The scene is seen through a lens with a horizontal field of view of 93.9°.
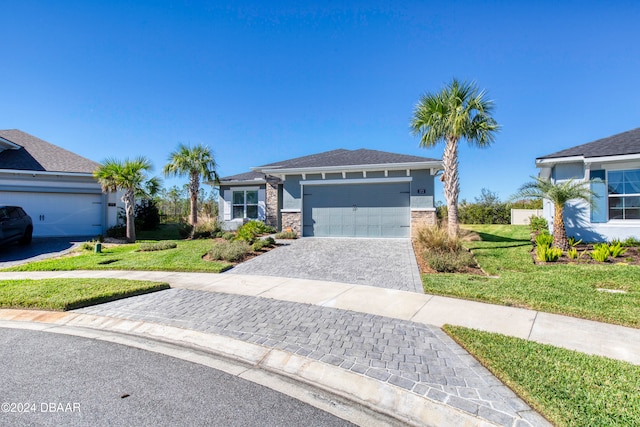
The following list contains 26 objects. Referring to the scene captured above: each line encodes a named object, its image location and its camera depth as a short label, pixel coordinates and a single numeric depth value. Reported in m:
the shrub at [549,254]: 8.91
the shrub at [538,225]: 15.75
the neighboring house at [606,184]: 10.77
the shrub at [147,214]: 19.88
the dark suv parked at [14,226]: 11.97
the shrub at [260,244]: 11.51
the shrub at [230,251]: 10.30
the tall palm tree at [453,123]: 11.95
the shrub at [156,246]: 12.52
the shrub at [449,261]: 8.49
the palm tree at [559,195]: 9.80
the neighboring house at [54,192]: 15.81
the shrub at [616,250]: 8.98
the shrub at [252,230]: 12.77
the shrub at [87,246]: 13.24
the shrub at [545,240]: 10.38
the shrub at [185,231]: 16.63
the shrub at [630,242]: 10.20
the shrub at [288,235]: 14.32
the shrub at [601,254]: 8.58
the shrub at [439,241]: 10.02
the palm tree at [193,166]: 17.75
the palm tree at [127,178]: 14.43
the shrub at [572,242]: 10.67
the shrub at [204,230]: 15.84
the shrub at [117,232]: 16.28
